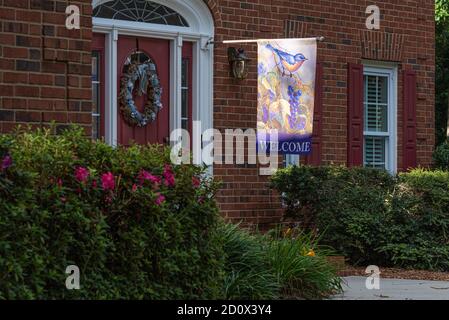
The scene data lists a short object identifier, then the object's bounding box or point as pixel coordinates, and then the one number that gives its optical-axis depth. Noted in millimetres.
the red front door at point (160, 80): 12086
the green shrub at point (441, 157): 15719
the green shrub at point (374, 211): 11945
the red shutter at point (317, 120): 13984
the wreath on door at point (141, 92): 12039
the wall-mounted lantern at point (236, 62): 12836
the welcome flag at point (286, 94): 12867
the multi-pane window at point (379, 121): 15086
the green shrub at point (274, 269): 8617
